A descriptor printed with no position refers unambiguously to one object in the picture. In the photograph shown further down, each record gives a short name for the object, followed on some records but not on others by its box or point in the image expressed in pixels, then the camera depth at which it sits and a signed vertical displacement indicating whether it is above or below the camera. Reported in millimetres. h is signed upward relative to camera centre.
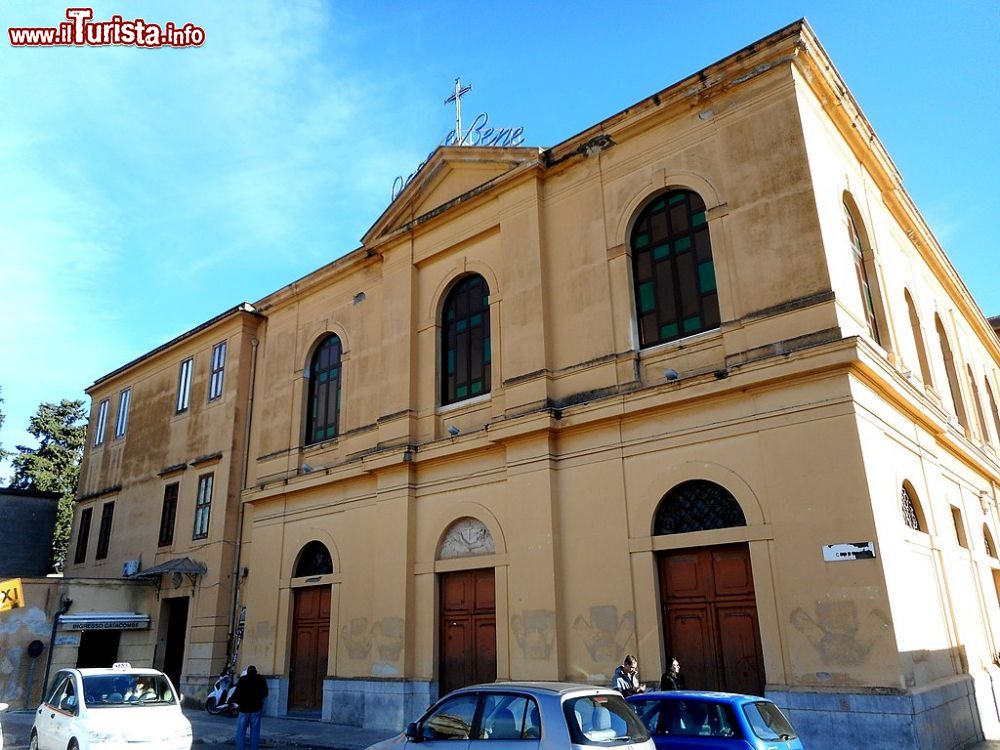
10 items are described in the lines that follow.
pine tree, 39062 +9491
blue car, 7406 -866
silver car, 6582 -722
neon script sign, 17328 +11048
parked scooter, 18519 -1181
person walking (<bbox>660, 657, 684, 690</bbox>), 10711 -616
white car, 10328 -891
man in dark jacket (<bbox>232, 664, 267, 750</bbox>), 12273 -882
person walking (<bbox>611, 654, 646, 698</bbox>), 10664 -593
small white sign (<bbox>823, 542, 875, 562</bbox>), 10352 +1003
